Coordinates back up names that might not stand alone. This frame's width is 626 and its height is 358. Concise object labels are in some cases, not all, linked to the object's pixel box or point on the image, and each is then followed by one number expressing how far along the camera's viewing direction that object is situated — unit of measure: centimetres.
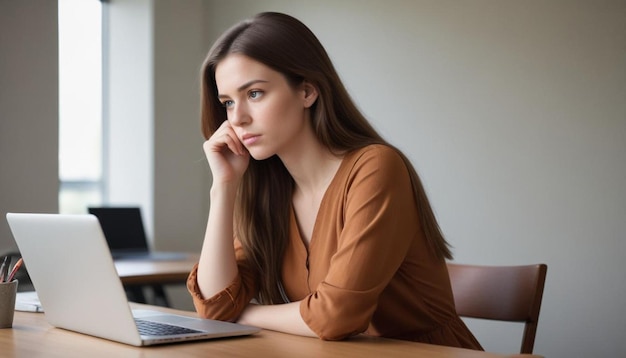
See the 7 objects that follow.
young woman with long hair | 262
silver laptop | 229
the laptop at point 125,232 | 464
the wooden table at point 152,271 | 371
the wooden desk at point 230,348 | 227
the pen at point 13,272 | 256
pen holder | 253
